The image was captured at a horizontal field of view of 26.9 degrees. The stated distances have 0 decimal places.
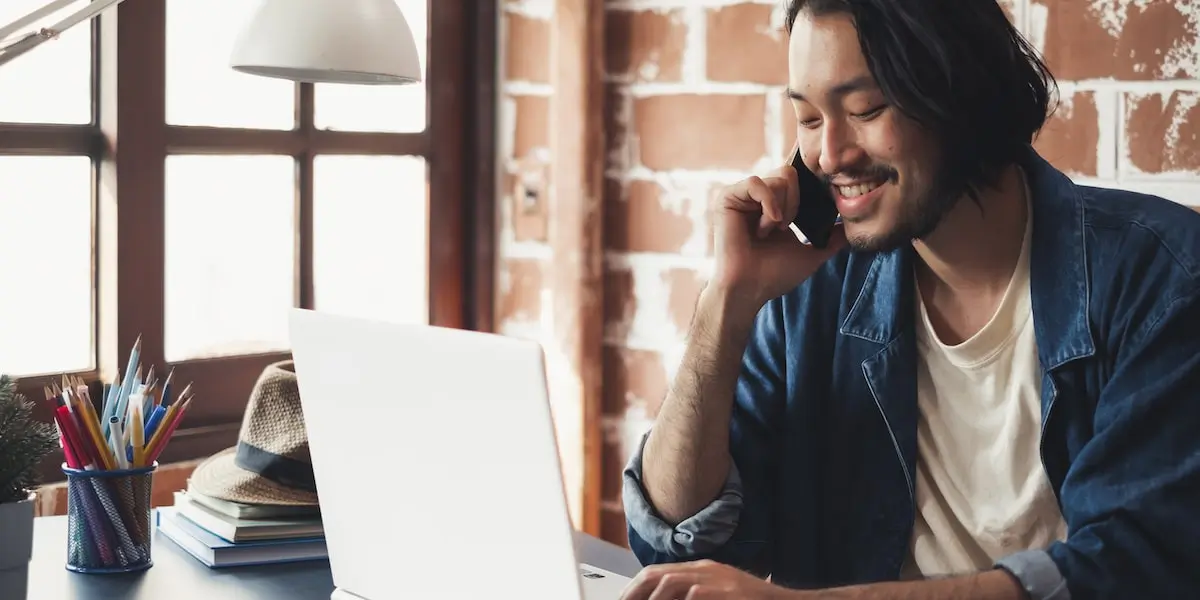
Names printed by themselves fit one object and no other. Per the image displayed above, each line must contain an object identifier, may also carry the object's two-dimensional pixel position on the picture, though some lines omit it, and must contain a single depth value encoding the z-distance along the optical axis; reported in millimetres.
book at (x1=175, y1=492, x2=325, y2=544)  2437
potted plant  2275
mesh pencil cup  2380
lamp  2476
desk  2339
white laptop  2014
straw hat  2466
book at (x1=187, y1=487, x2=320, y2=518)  2449
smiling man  2265
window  2921
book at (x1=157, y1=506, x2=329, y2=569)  2432
